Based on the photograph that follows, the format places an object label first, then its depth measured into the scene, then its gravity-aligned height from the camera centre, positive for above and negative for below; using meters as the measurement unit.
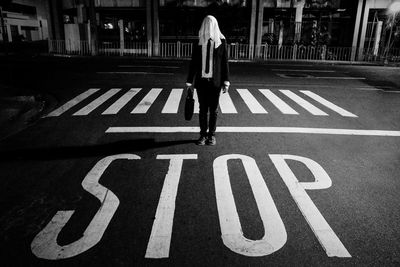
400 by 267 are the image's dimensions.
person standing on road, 5.64 -0.53
